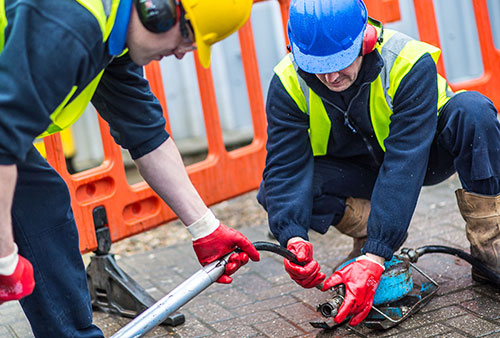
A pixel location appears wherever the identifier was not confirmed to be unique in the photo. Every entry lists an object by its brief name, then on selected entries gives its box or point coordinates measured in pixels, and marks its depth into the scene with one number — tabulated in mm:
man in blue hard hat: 2635
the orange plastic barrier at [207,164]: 3312
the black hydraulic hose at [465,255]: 2951
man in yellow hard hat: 1736
